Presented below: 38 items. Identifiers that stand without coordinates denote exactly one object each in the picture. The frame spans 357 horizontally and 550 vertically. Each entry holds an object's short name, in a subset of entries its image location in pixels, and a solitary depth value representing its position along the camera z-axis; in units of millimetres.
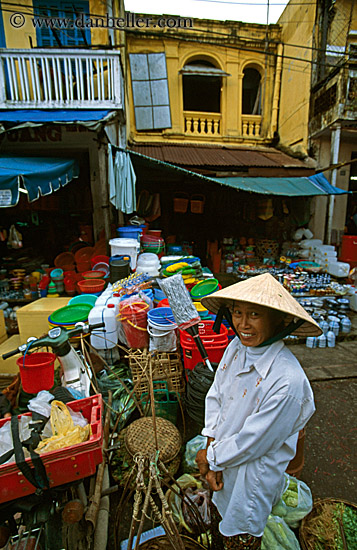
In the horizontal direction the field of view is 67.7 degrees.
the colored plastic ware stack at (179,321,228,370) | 3096
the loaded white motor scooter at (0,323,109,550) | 1457
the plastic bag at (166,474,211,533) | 1998
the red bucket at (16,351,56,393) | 2330
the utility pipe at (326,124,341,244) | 7950
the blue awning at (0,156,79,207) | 4105
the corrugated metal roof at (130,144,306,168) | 7757
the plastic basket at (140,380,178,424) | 2962
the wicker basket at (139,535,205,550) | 1814
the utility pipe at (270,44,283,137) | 10037
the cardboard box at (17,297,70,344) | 4133
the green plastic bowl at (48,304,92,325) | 3621
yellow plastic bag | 1585
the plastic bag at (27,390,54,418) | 1838
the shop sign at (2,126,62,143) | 5504
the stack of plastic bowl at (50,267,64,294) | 5801
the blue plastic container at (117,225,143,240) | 6004
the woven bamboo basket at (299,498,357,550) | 1858
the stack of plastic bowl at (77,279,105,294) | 4832
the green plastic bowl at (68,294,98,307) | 4229
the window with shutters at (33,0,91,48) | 7395
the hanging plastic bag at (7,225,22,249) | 6112
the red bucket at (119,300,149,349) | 3592
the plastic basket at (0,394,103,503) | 1441
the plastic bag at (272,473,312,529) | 1993
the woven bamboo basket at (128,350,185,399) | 3258
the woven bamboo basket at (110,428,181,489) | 2244
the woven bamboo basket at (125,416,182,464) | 2145
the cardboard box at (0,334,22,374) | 3951
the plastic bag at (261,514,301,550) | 1804
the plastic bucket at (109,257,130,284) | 5039
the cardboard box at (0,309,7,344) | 4445
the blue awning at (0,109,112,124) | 5254
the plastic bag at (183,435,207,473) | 2422
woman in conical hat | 1267
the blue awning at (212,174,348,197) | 6564
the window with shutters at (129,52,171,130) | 9180
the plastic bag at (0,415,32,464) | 1649
